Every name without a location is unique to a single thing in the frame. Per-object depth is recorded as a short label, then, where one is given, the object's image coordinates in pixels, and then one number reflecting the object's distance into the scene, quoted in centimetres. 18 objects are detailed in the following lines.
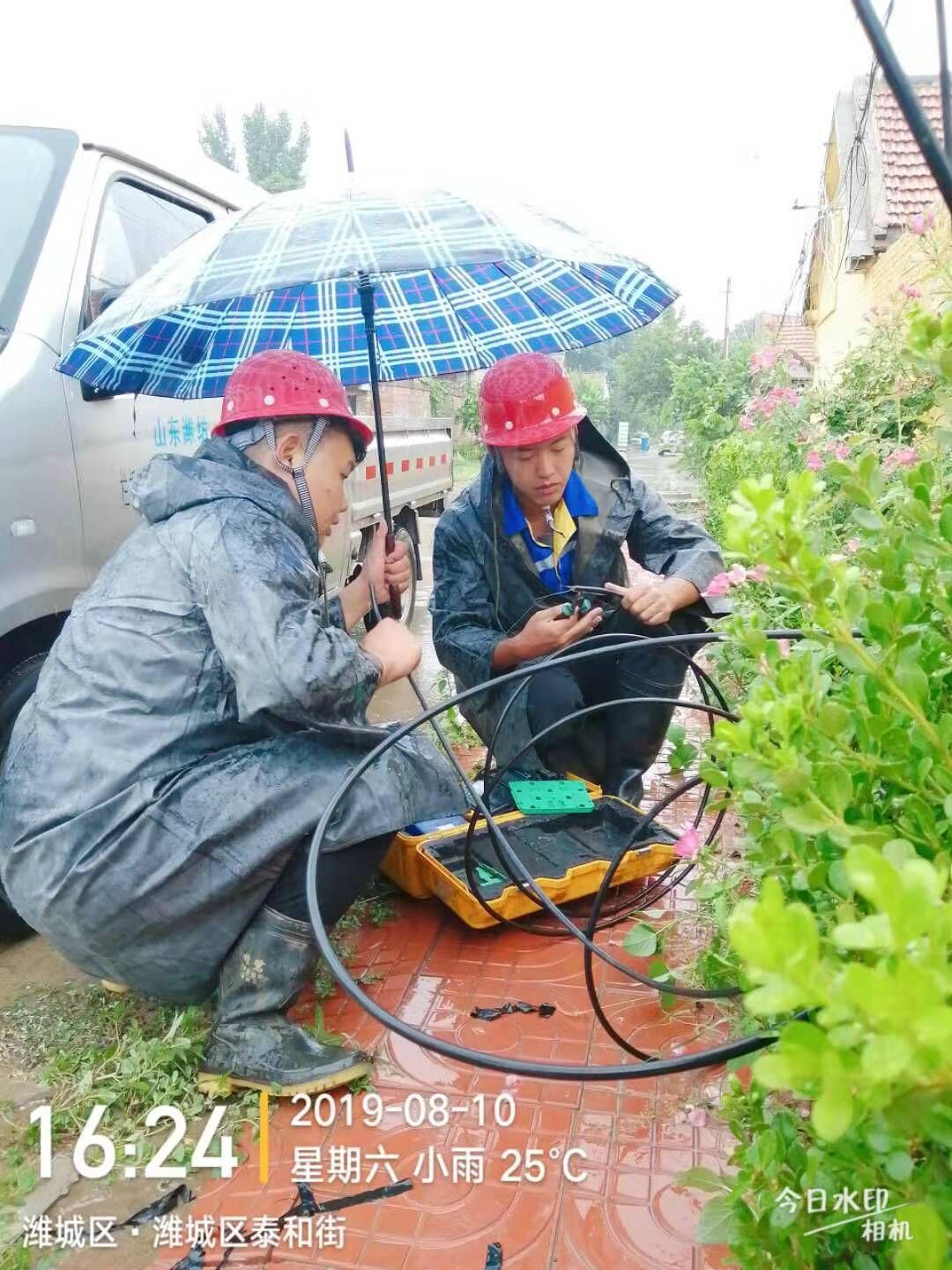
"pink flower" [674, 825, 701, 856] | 201
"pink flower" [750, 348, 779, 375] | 698
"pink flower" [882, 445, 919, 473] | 280
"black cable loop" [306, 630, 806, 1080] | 89
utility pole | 3157
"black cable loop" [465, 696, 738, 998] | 135
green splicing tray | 294
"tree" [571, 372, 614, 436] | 3847
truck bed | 533
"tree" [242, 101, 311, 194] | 5425
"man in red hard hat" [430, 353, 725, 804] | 298
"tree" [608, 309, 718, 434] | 3984
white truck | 252
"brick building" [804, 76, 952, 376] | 858
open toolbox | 260
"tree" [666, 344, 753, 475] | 1490
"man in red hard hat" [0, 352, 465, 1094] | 199
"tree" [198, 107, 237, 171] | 5438
